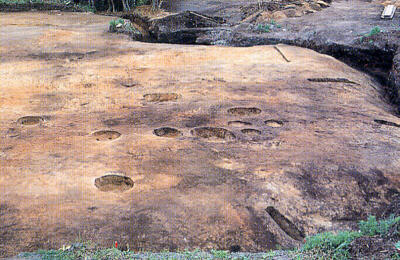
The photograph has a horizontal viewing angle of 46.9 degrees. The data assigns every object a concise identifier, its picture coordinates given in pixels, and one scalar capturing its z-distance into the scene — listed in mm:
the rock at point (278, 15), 11814
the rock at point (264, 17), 11630
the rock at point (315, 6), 13198
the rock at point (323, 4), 13898
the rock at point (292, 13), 12227
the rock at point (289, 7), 12844
